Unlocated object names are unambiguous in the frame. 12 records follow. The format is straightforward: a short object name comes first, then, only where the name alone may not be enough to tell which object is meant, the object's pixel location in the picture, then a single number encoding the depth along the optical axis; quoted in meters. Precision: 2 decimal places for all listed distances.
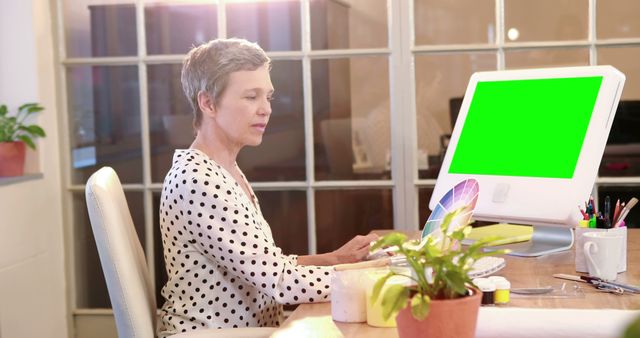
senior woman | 1.82
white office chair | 1.77
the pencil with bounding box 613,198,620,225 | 1.92
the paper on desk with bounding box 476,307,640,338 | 1.23
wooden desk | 1.50
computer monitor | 2.03
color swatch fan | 1.70
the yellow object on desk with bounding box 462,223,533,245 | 2.27
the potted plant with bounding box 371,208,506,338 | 1.12
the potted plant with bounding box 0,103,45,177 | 3.21
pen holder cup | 1.87
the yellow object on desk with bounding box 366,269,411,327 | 1.49
